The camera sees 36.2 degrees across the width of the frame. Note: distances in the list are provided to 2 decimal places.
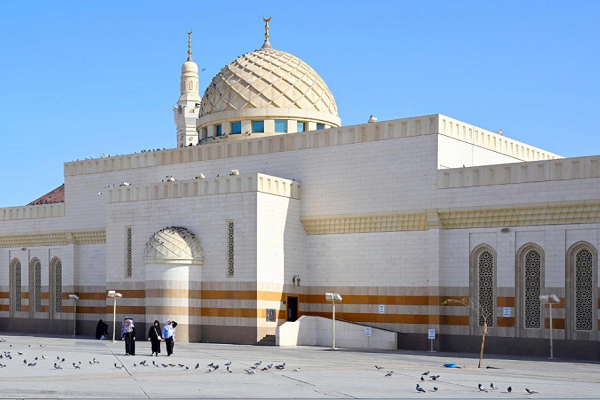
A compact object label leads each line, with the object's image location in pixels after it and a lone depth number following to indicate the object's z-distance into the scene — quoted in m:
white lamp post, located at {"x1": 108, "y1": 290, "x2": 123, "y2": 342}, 35.11
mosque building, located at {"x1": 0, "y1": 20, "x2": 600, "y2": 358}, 30.38
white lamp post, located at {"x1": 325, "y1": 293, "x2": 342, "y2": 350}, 32.58
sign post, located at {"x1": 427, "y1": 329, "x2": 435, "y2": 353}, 32.06
